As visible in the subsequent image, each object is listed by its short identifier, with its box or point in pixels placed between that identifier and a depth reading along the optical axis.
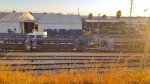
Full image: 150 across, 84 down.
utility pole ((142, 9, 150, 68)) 9.23
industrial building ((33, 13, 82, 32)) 51.41
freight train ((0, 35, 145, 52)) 26.84
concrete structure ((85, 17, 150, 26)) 61.95
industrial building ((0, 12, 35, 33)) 50.97
